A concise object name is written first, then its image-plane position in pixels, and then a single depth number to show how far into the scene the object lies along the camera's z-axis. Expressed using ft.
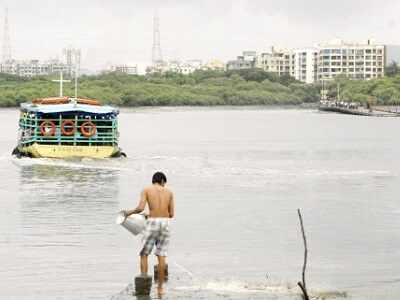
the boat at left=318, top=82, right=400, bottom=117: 547.90
